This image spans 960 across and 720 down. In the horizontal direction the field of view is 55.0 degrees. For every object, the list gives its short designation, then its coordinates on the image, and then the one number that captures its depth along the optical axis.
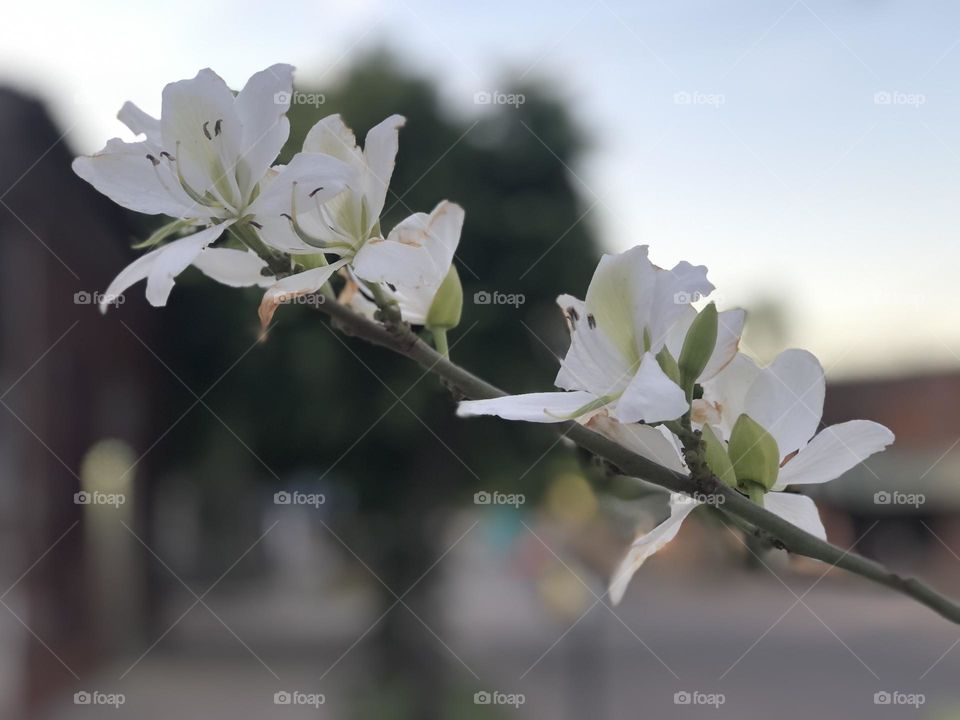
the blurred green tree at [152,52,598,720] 2.88
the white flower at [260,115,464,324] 0.24
